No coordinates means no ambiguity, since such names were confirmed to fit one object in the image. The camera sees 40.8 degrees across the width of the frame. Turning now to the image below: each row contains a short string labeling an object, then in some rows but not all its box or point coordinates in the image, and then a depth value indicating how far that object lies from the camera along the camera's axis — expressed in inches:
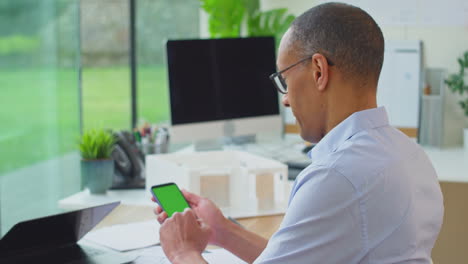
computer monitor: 97.1
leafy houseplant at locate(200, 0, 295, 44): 152.7
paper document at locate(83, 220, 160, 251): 65.8
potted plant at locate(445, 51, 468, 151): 135.0
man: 42.0
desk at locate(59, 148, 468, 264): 97.9
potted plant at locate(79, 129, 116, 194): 86.4
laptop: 55.2
